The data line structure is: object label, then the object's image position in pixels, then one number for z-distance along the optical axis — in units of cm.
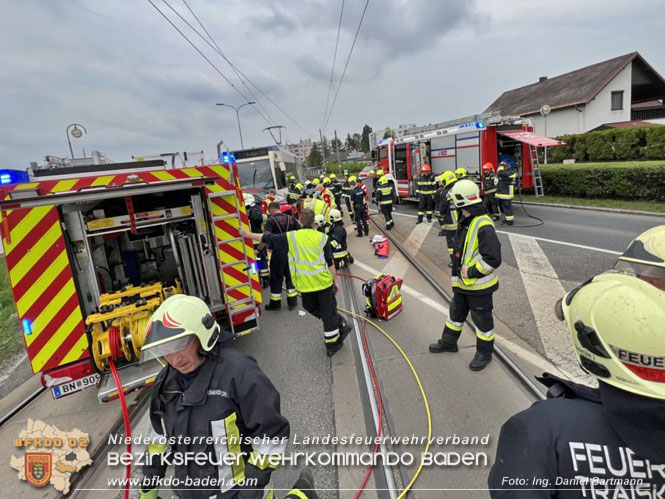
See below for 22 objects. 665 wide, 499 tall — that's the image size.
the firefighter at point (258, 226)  696
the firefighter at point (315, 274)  432
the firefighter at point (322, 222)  562
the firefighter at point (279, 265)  601
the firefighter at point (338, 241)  752
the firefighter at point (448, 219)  765
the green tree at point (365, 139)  10579
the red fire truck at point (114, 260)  336
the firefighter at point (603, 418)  99
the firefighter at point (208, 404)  170
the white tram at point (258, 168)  1225
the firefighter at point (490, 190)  1098
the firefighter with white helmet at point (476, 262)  371
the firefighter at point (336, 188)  1348
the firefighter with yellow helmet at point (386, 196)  1125
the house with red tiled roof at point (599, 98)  2289
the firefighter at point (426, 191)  1184
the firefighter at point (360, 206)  1080
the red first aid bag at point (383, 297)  526
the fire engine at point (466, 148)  1234
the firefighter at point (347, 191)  1588
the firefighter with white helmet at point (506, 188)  1039
